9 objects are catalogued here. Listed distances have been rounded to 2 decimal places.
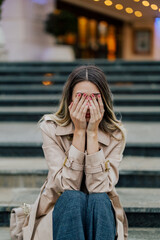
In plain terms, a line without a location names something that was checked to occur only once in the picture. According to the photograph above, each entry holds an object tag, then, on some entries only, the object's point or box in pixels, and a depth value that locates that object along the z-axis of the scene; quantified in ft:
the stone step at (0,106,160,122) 16.20
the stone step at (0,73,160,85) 21.39
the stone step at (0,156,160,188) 10.57
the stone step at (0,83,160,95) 19.95
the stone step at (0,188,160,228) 9.21
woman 6.82
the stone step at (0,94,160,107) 18.28
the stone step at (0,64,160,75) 22.61
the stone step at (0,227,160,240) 8.73
